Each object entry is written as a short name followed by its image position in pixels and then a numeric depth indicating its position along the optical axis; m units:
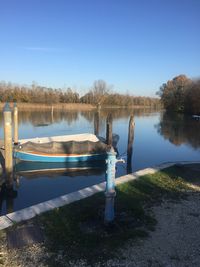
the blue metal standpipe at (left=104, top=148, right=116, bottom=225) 5.53
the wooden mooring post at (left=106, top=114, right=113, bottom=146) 17.93
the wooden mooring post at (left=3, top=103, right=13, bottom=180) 9.81
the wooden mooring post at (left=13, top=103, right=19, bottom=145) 15.74
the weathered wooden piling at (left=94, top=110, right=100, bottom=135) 24.87
